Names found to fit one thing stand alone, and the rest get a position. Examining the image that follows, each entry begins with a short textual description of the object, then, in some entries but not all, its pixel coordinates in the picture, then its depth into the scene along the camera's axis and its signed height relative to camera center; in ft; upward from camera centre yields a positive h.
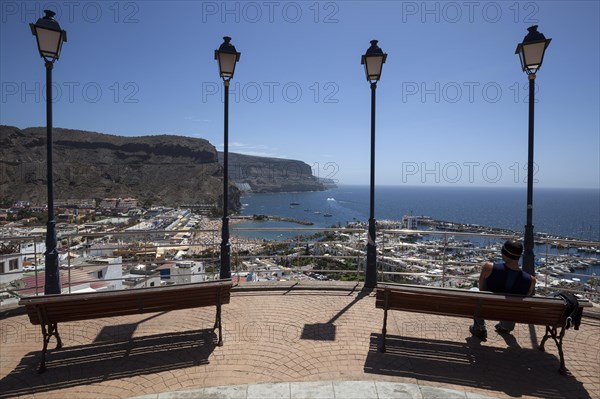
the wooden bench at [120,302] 12.29 -4.33
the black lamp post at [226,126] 21.65 +4.43
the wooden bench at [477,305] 12.60 -4.26
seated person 13.83 -3.34
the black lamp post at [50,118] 17.87 +3.91
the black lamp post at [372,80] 22.35 +7.76
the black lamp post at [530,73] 17.46 +6.58
